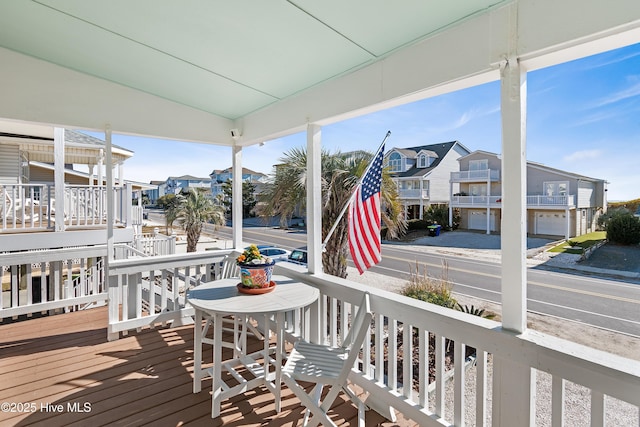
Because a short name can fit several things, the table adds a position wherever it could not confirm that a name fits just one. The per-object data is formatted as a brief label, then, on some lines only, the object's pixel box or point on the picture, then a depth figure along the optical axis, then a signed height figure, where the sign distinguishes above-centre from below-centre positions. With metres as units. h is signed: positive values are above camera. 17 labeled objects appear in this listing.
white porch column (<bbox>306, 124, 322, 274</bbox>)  3.00 +0.13
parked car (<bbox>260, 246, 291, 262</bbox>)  8.20 -1.04
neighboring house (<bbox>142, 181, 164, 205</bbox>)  15.65 +0.87
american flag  2.59 -0.07
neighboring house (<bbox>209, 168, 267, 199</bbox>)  21.12 +2.53
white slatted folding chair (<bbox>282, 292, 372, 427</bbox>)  1.87 -0.99
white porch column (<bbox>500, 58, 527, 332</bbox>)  1.64 +0.08
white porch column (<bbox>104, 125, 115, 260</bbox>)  3.35 +0.20
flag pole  2.58 +0.51
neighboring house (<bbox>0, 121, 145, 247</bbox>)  5.38 +0.27
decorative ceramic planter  2.57 -0.51
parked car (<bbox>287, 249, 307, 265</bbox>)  7.49 -1.05
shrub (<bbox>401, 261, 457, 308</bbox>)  4.04 -1.02
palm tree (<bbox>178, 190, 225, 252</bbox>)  12.72 -0.09
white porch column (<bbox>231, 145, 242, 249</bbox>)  4.15 +0.28
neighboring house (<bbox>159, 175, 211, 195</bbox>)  16.36 +1.83
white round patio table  2.21 -0.67
